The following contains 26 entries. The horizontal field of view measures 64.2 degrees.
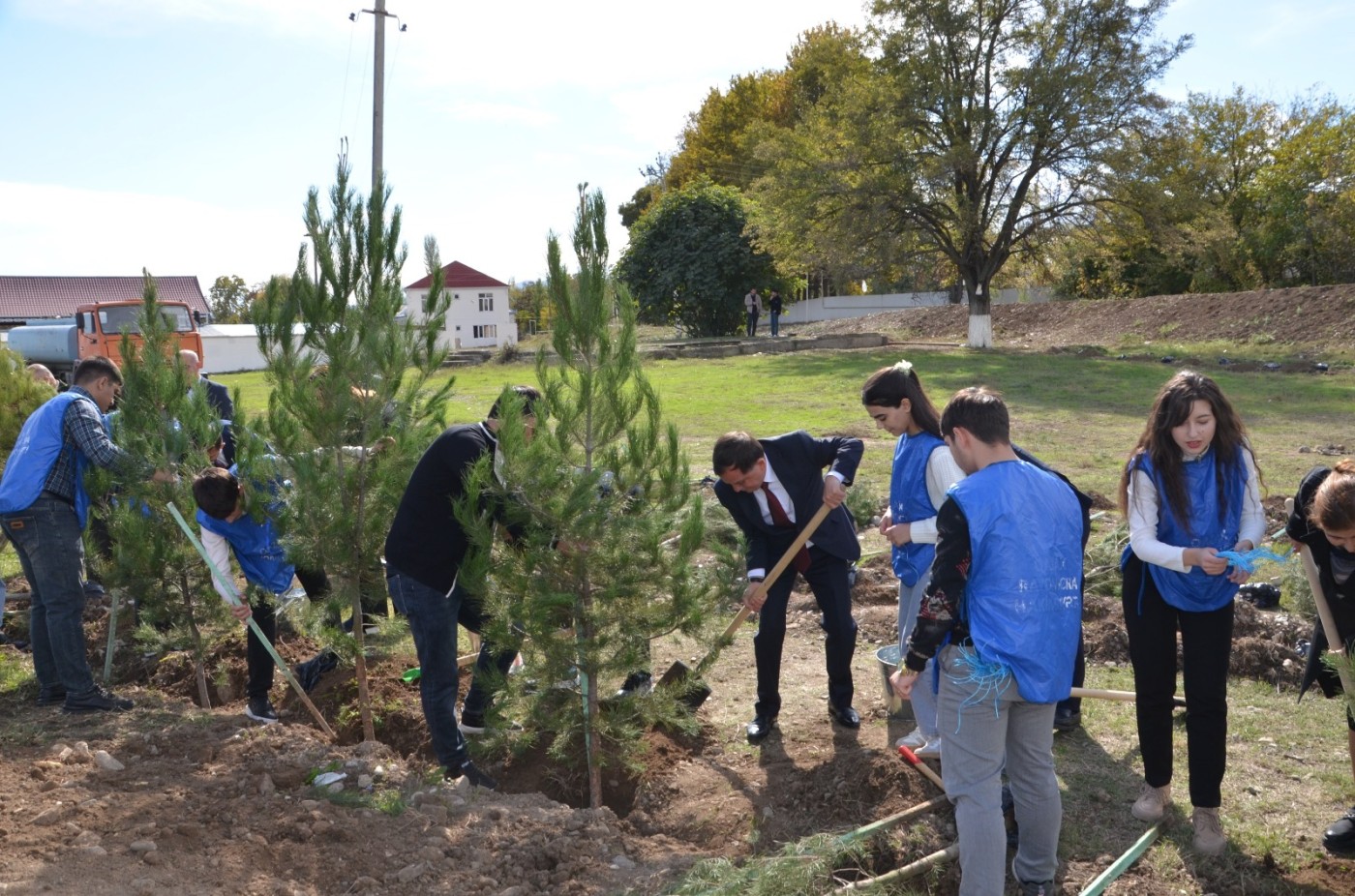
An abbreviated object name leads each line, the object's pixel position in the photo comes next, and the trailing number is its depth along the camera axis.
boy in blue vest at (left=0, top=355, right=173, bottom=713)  5.46
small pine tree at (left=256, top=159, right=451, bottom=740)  4.93
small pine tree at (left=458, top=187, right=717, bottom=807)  4.10
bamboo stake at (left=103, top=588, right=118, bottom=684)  6.06
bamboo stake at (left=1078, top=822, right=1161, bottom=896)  3.54
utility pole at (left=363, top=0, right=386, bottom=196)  18.92
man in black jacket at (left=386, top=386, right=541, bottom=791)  4.34
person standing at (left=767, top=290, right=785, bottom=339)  31.06
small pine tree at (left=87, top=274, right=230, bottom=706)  5.65
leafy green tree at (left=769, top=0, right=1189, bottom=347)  24.81
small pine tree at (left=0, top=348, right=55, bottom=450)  7.82
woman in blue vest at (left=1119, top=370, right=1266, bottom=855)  3.84
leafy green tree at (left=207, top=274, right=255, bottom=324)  64.81
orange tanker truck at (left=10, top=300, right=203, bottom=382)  21.73
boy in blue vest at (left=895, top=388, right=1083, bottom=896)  3.19
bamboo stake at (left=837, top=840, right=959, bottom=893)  3.52
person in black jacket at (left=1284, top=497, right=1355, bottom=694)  3.89
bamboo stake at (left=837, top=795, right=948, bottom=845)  3.76
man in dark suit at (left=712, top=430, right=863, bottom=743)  4.96
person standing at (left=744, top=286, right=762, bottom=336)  30.48
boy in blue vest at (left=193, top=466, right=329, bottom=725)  5.43
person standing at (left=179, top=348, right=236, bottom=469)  6.20
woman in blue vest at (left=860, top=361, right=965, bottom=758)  4.38
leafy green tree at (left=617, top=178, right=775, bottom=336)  30.97
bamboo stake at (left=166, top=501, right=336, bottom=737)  5.25
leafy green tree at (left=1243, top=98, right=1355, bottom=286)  29.05
